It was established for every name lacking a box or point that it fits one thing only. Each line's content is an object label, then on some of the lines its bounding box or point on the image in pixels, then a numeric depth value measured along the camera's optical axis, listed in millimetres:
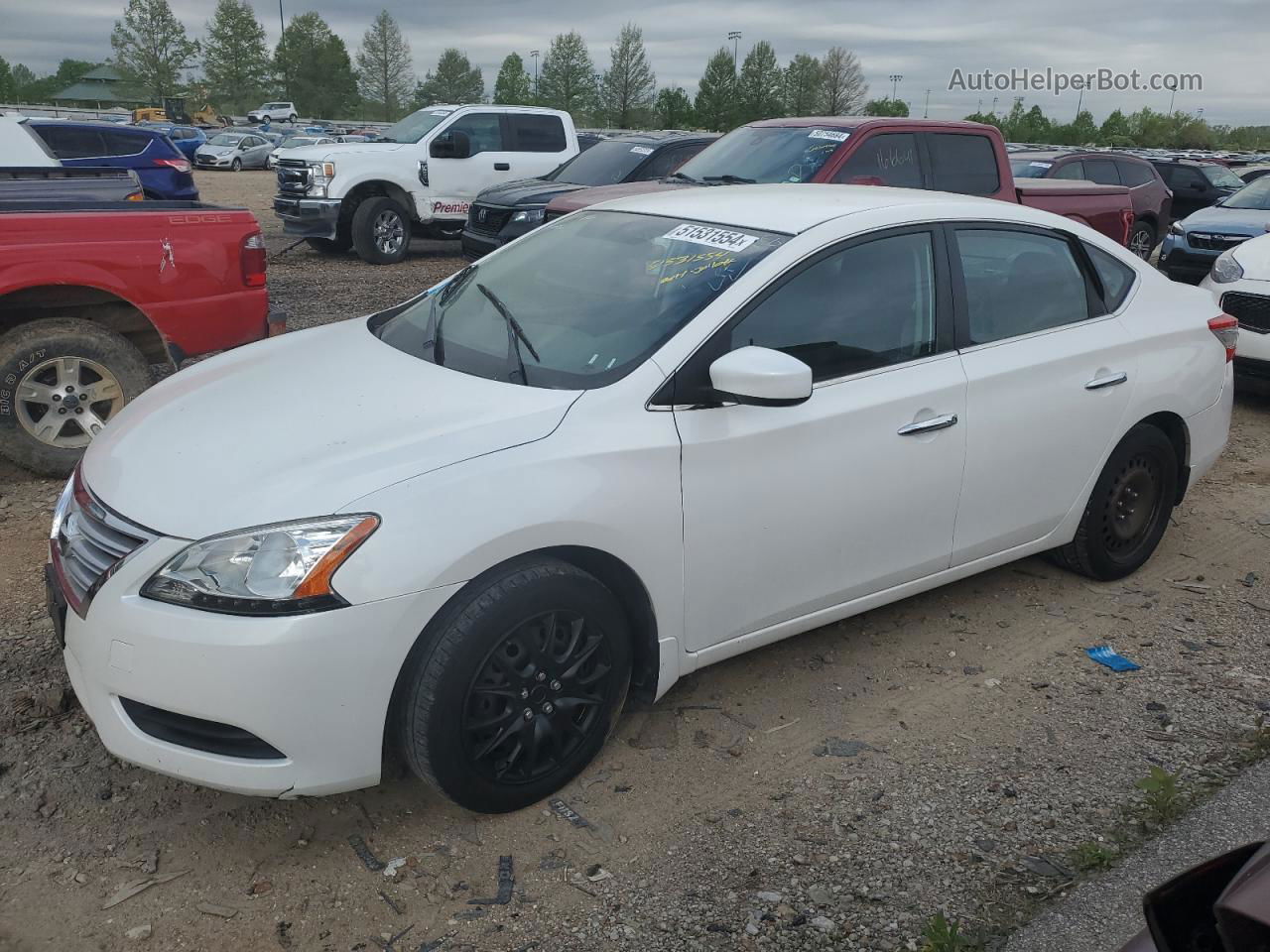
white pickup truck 13594
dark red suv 15102
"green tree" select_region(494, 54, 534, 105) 99688
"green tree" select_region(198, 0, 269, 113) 95938
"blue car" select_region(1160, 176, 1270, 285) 11555
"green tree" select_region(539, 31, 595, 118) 92625
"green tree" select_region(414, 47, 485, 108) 101500
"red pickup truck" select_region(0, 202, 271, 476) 5289
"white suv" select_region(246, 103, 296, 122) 73250
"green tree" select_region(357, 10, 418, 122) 102125
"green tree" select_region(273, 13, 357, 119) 97438
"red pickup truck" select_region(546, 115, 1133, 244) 8625
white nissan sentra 2660
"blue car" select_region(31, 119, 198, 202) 13953
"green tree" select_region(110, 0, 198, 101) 90500
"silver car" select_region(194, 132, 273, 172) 37938
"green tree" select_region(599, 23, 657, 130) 85688
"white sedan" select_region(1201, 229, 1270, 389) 7488
